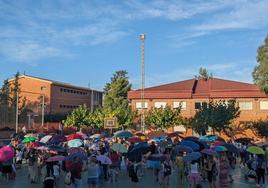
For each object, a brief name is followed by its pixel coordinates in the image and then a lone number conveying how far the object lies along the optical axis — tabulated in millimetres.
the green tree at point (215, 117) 45938
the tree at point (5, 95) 63356
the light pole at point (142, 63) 36062
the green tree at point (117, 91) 74875
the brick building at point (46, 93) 73500
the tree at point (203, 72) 90069
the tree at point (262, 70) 53719
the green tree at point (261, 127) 51562
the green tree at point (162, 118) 49344
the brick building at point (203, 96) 55875
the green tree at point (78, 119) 52562
